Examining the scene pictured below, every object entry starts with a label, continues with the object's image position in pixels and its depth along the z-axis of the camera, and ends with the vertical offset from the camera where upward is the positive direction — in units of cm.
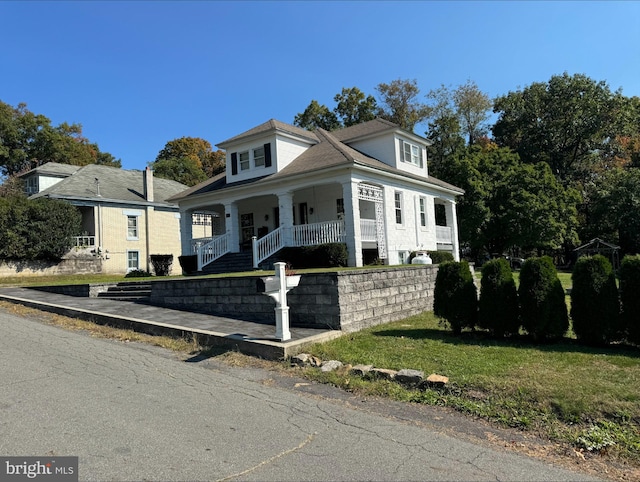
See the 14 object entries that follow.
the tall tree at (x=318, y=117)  4319 +1439
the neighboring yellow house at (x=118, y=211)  2744 +409
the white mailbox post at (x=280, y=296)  743 -53
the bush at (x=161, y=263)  2125 +35
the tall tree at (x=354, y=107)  4231 +1492
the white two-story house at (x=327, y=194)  1628 +299
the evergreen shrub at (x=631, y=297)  647 -75
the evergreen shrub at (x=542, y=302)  707 -82
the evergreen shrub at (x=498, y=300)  750 -81
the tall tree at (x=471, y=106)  4328 +1467
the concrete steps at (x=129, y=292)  1403 -67
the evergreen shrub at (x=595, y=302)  669 -83
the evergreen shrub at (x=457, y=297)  796 -76
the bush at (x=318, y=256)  1500 +24
